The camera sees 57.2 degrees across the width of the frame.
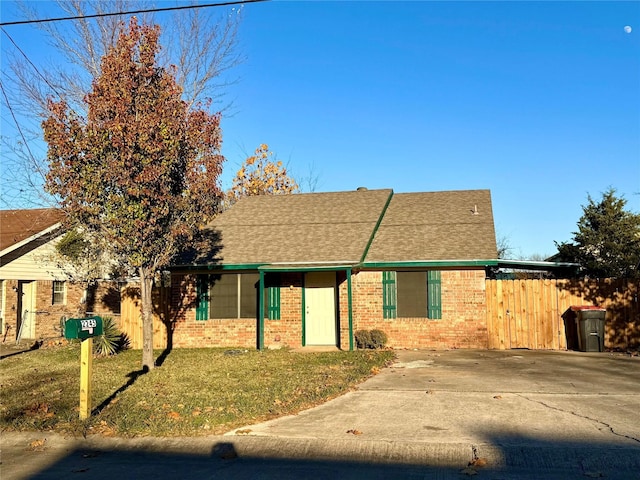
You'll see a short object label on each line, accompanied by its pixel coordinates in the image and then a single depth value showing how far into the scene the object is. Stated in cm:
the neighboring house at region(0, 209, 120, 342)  2070
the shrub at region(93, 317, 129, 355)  1518
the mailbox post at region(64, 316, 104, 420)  801
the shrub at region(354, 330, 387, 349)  1594
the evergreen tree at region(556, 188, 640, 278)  2347
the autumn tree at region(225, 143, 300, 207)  4216
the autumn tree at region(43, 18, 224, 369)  1155
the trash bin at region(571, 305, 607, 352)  1512
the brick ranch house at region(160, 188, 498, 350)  1616
